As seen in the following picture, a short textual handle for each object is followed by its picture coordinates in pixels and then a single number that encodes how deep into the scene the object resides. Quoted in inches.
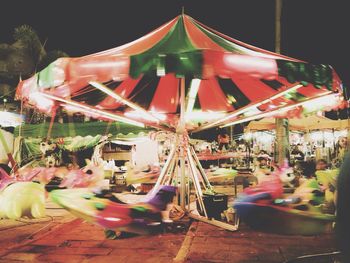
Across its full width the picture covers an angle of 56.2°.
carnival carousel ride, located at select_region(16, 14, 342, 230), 151.9
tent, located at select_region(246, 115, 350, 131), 605.9
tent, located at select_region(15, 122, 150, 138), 577.6
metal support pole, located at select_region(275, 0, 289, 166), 391.2
